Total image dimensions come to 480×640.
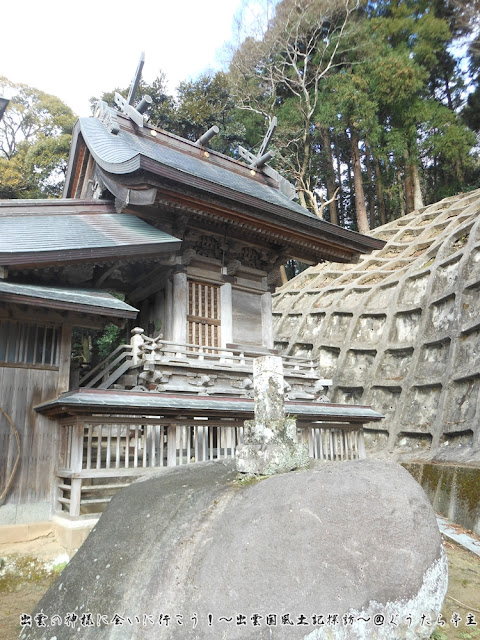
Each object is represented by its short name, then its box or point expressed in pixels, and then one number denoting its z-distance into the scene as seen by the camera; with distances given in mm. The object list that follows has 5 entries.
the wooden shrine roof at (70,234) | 7812
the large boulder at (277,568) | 3307
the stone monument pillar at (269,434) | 4637
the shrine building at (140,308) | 7645
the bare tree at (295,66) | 28975
